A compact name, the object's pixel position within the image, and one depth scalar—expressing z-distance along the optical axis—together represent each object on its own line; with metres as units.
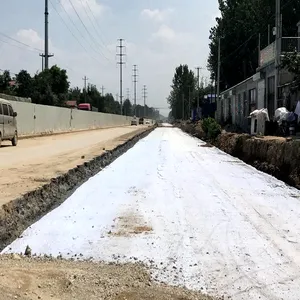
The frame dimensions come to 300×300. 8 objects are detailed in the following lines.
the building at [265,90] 21.47
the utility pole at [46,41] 46.39
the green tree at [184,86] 107.93
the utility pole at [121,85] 90.86
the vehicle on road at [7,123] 17.50
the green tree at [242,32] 44.20
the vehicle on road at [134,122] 87.51
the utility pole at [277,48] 20.26
